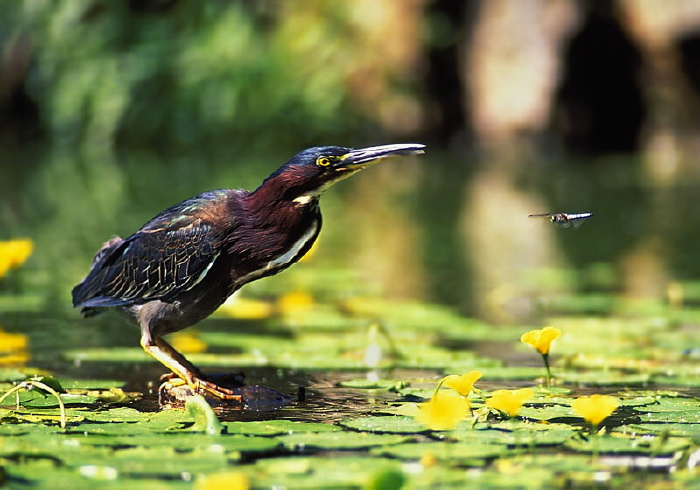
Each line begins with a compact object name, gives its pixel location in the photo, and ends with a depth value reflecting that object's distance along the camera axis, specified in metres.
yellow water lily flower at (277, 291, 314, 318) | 11.99
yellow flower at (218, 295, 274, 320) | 12.14
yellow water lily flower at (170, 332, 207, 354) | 10.01
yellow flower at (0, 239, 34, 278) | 9.63
